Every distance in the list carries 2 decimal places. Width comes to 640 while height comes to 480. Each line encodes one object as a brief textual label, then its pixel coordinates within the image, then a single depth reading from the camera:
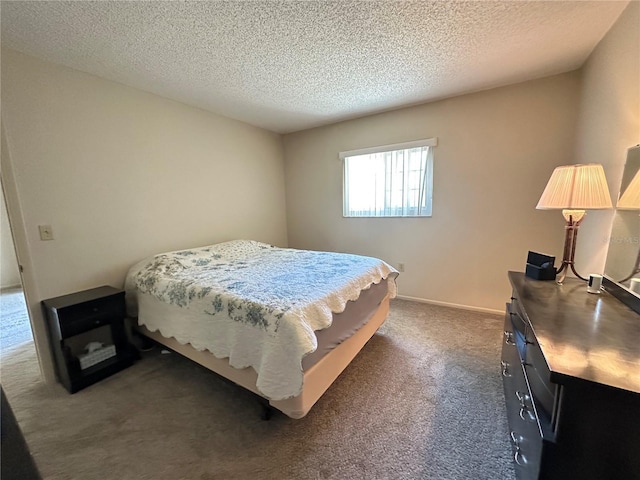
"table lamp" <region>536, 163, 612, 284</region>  1.38
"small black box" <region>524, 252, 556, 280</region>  1.59
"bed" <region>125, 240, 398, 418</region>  1.38
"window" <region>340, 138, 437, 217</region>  3.10
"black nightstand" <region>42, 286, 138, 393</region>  1.83
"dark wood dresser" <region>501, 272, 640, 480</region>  0.69
